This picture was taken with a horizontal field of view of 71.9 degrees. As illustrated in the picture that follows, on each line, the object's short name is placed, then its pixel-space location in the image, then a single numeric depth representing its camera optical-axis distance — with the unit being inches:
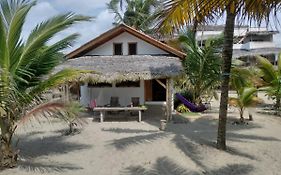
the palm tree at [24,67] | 170.1
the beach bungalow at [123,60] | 380.9
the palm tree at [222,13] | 112.0
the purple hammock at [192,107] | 402.9
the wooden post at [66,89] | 369.9
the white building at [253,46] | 891.8
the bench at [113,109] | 335.5
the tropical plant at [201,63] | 400.5
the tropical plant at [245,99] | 302.7
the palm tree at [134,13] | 698.5
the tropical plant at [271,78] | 392.0
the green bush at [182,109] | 406.1
